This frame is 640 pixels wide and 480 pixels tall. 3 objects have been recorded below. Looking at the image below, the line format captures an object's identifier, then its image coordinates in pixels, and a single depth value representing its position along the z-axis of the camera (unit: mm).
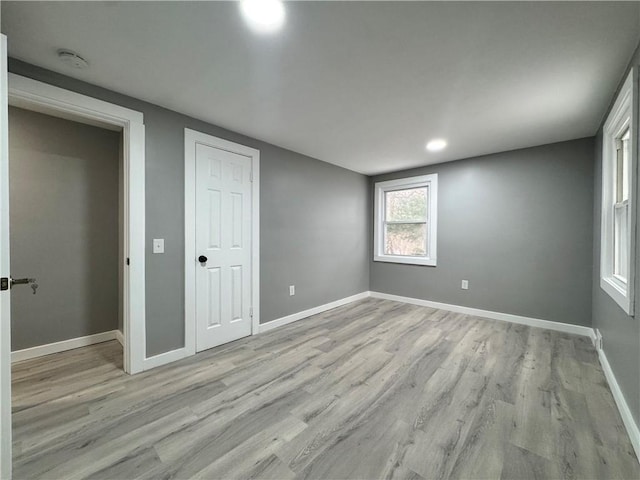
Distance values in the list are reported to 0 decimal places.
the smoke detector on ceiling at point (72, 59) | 1673
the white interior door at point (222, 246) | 2686
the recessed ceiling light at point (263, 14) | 1324
